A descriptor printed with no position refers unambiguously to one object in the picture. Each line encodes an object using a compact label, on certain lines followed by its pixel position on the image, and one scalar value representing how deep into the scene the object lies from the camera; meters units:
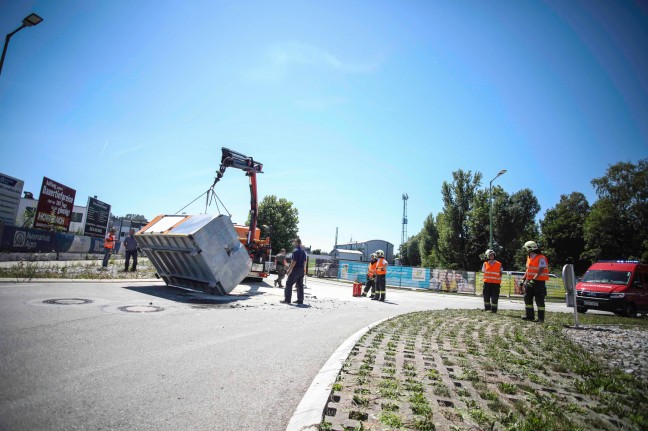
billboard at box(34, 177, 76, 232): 21.11
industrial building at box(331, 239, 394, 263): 85.69
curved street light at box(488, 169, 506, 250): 21.99
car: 11.80
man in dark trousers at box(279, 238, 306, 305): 9.10
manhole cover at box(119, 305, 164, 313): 6.02
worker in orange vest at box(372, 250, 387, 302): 12.22
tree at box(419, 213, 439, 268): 59.79
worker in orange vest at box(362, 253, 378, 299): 12.99
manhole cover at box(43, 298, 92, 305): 6.05
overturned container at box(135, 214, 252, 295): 8.80
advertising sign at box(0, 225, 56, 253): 17.55
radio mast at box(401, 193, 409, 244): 79.08
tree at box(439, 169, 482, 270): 39.25
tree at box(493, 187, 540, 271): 40.34
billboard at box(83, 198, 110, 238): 27.42
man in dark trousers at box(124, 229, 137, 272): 14.05
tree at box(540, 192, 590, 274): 47.22
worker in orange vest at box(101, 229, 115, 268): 14.85
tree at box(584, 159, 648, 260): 36.12
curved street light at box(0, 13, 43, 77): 9.77
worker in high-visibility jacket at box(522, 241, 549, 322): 7.88
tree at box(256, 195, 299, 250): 49.44
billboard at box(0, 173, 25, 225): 23.22
